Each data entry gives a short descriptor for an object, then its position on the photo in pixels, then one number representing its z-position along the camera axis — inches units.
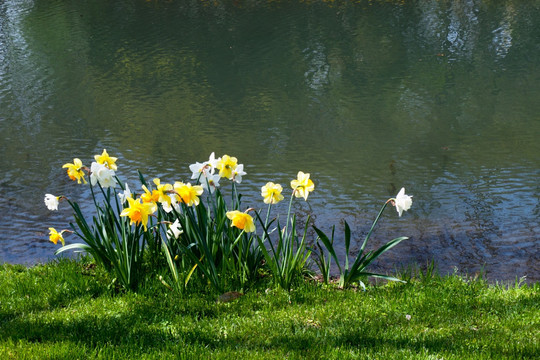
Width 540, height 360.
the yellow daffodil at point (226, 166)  340.2
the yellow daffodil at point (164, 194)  315.3
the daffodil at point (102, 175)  320.5
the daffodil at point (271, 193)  336.8
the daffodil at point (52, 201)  336.2
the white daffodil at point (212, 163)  341.8
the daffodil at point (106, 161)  341.7
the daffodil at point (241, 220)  295.4
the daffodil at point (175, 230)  333.7
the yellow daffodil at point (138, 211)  297.3
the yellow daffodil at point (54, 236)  344.9
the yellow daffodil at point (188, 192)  310.7
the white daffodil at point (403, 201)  315.0
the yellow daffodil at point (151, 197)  314.9
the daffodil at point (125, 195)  333.7
